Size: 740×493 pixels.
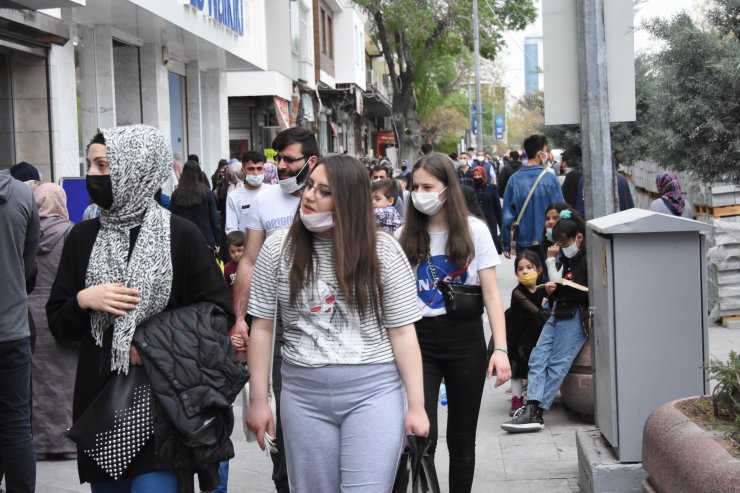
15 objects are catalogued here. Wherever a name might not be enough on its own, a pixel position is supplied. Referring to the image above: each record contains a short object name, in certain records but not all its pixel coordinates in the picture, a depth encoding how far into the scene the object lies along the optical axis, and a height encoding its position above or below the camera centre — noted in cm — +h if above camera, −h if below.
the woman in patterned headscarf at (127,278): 378 -14
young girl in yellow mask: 781 -68
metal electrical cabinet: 533 -50
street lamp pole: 3916 +591
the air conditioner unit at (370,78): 6064 +910
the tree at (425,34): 4016 +777
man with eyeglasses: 554 +15
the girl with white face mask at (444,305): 511 -35
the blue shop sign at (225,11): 1728 +385
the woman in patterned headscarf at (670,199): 1134 +24
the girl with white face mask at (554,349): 742 -86
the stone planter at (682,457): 390 -93
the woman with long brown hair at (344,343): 373 -39
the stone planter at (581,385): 745 -111
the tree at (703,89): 596 +75
